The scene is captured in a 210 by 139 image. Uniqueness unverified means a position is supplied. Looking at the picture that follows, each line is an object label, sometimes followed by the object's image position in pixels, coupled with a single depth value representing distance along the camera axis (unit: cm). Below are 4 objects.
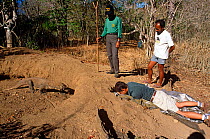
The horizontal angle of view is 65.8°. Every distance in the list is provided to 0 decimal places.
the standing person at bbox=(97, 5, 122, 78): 453
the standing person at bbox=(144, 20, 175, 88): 389
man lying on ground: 349
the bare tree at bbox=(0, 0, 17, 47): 778
